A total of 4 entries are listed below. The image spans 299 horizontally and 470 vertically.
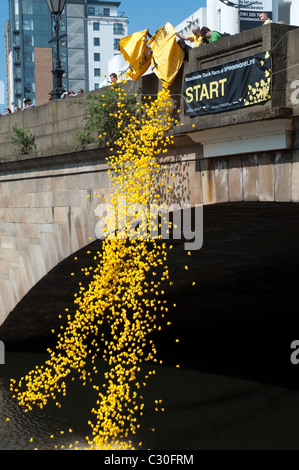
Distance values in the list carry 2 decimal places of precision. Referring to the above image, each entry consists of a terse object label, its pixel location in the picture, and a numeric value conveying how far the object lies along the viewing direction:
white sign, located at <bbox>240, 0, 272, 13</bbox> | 33.14
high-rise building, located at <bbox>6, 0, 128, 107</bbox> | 80.75
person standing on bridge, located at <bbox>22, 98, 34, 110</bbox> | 16.41
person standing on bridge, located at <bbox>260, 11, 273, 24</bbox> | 10.40
